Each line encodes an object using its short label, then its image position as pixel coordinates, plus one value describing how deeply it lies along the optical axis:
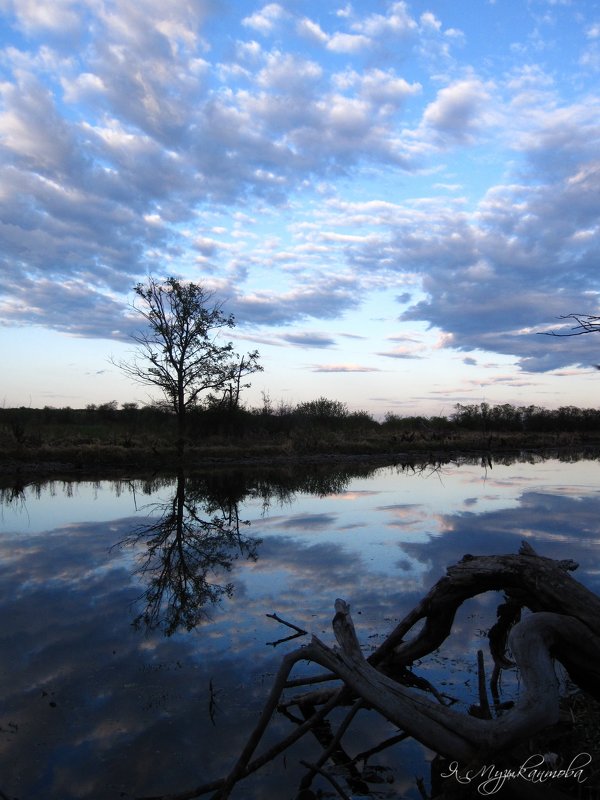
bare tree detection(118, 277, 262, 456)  28.31
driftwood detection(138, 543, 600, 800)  2.72
